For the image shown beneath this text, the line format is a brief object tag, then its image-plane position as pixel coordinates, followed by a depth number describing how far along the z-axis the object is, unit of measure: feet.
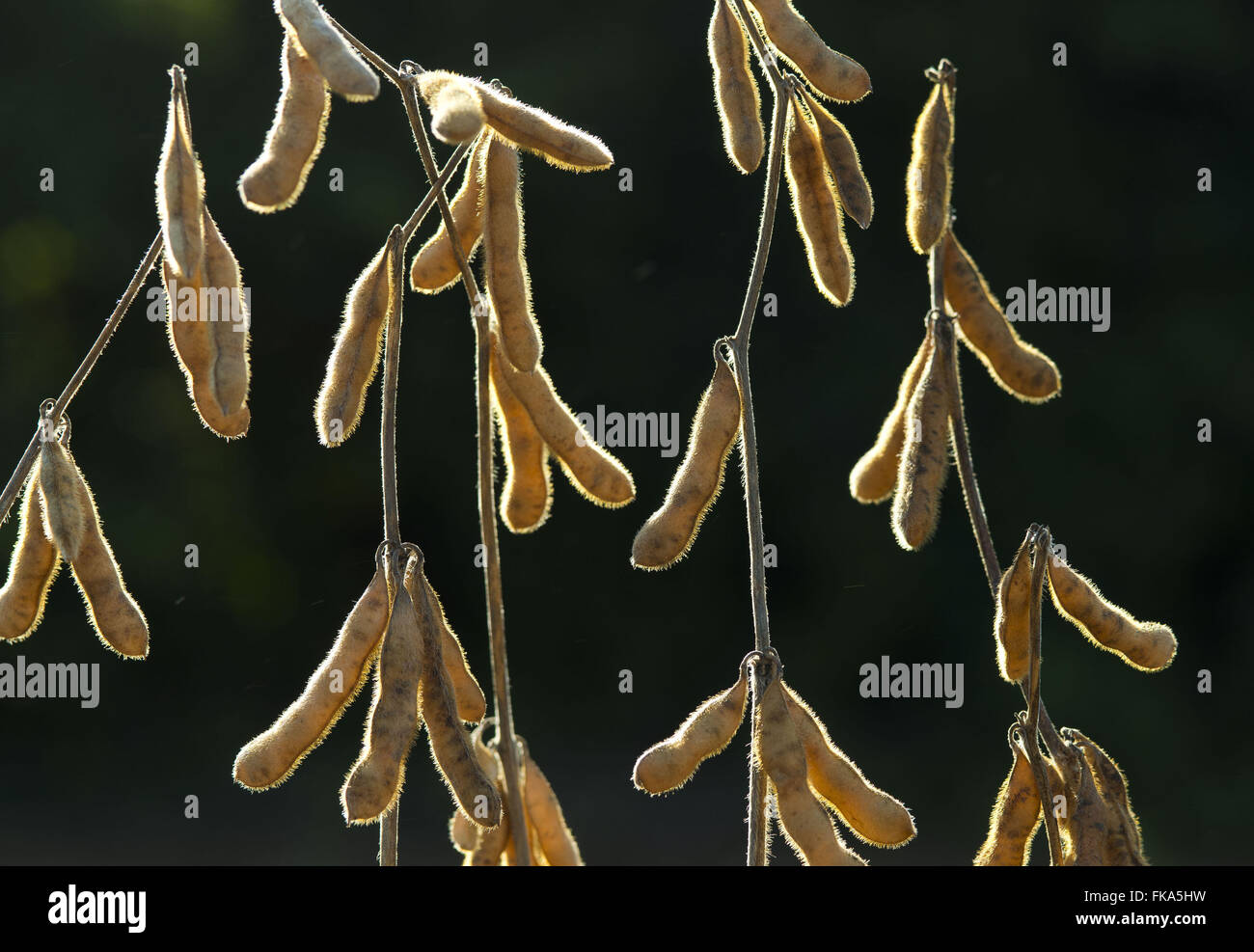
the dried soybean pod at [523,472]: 2.15
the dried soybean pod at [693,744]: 1.98
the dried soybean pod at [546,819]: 2.15
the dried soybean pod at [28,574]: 2.06
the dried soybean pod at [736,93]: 2.06
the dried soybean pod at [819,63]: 2.02
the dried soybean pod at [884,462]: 2.16
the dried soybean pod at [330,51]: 1.85
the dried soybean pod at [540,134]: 1.95
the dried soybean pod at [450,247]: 2.13
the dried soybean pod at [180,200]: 1.92
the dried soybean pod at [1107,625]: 2.07
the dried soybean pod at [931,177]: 2.05
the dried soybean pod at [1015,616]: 2.05
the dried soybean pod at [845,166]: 2.05
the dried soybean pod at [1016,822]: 2.06
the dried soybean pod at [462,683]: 2.08
